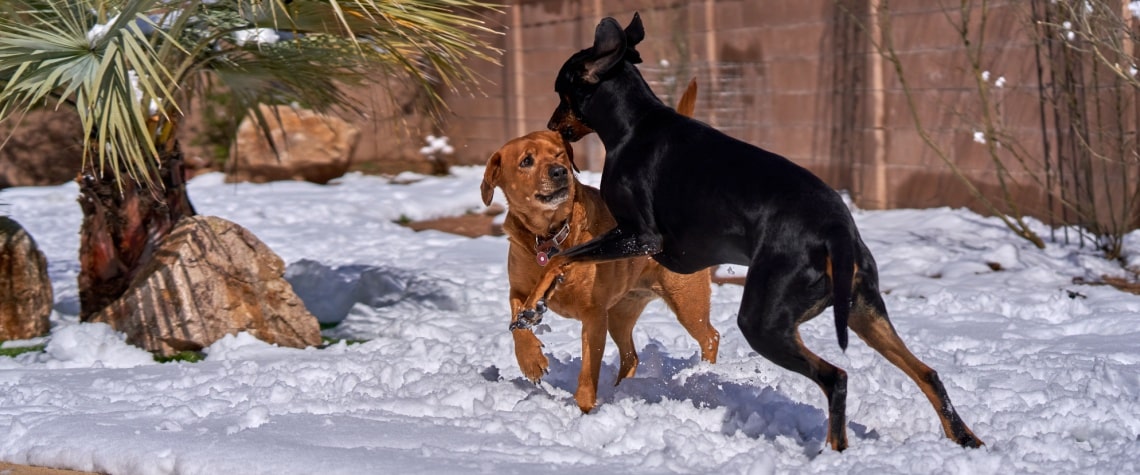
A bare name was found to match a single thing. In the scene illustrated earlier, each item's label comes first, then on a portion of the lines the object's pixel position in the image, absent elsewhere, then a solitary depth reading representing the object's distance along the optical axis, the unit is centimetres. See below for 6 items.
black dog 388
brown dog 464
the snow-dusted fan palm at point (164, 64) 561
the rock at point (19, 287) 668
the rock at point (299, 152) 1447
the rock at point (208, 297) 640
